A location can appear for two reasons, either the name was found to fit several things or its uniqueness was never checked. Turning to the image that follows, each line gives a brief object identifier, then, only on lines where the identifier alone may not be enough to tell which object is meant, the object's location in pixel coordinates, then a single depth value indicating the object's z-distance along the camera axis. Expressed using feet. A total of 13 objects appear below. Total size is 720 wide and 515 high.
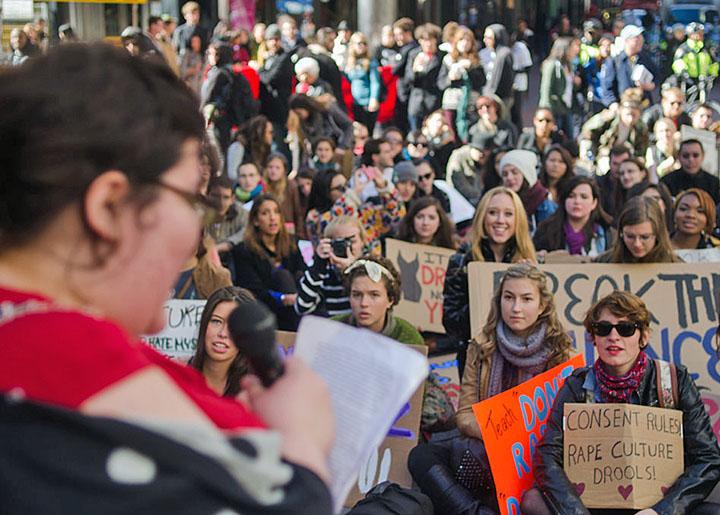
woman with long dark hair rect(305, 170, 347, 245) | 35.42
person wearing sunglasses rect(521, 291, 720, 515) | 16.28
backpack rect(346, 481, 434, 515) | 15.55
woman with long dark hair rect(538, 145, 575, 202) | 37.73
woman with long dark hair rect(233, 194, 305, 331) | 27.86
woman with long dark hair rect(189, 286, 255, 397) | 17.19
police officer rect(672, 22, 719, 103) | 72.02
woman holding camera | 25.77
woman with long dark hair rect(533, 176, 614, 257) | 29.76
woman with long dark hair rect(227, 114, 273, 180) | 42.86
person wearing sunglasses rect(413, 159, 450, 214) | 36.05
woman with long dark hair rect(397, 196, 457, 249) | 29.12
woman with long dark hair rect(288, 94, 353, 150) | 48.52
